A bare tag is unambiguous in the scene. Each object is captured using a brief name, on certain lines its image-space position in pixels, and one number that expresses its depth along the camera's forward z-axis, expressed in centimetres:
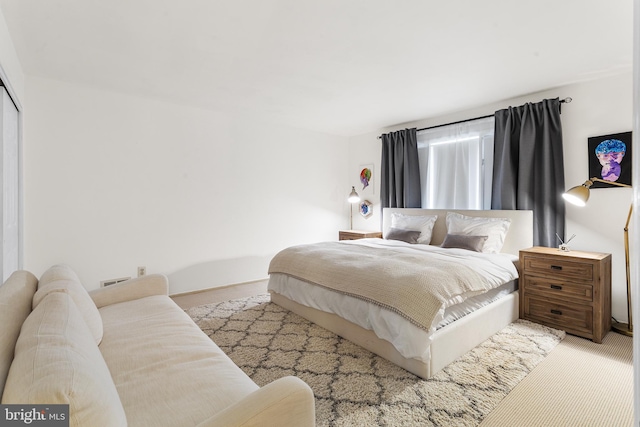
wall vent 342
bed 204
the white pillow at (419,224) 402
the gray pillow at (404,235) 399
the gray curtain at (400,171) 466
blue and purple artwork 286
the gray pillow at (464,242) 334
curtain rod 322
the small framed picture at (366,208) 538
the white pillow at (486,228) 339
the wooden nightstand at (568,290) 258
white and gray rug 171
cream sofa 73
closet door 222
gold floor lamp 271
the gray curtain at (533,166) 329
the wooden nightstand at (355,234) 488
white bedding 200
